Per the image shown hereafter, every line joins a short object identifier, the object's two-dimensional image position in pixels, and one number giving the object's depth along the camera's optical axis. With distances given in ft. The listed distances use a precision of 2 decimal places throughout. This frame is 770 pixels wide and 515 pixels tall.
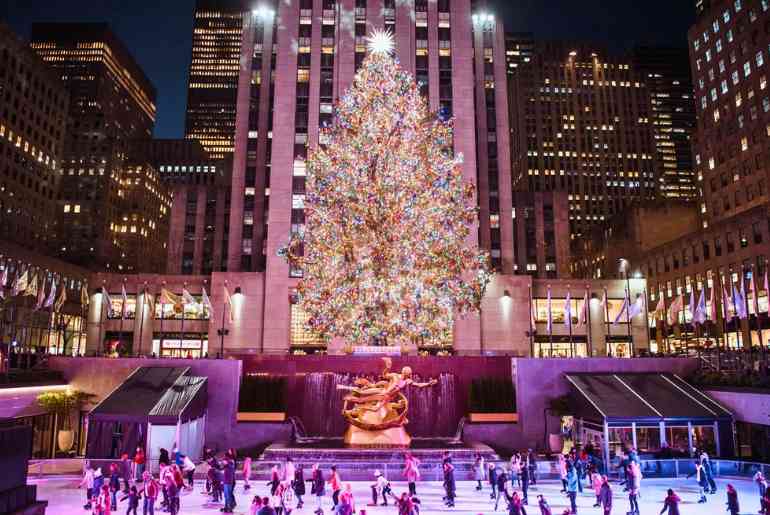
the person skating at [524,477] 71.87
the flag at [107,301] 131.75
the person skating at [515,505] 50.16
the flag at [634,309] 126.00
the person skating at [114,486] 60.95
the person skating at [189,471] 72.90
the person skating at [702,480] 71.37
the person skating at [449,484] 68.39
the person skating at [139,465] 77.63
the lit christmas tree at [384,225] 121.08
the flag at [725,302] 121.04
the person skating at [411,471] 66.85
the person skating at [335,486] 60.56
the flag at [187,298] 129.25
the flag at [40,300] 113.89
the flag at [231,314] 183.05
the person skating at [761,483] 59.48
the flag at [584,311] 132.36
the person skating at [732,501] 57.21
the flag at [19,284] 112.06
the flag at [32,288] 116.50
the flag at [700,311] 119.65
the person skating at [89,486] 65.31
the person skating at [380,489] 66.49
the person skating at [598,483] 62.13
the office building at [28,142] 320.95
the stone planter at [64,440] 102.78
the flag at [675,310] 127.66
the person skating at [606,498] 59.28
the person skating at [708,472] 73.88
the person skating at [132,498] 58.39
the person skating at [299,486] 66.80
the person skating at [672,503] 53.16
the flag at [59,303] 123.44
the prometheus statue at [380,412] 99.50
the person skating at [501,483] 64.69
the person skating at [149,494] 58.70
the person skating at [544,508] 47.06
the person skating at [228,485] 64.18
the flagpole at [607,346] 199.00
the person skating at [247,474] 76.96
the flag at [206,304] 132.94
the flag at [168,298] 130.11
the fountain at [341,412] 105.50
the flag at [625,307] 132.42
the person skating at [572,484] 65.21
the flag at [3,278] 107.44
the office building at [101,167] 429.38
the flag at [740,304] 112.57
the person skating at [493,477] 71.46
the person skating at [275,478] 61.35
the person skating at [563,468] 72.64
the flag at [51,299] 117.19
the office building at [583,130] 475.72
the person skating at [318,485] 63.67
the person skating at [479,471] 80.18
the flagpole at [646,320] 201.76
